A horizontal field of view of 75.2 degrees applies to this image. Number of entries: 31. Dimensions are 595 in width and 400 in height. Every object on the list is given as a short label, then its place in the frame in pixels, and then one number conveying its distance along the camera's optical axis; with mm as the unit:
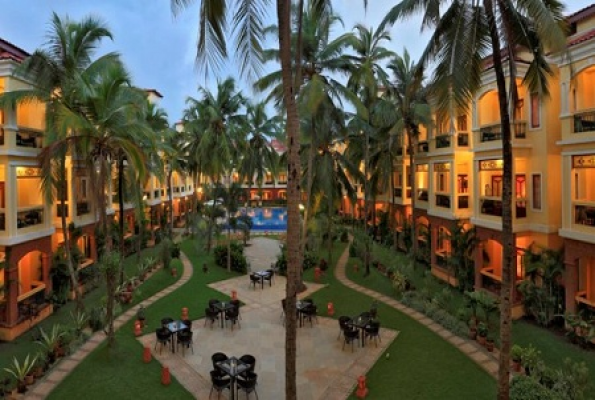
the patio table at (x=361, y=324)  13359
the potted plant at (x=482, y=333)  12712
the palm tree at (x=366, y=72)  17562
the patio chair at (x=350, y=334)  12812
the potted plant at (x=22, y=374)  10367
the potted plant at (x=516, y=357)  10961
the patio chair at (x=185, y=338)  12734
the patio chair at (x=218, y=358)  10980
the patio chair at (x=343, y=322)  13531
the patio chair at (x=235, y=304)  15425
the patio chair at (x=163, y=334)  12859
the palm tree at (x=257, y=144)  28578
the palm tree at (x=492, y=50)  8391
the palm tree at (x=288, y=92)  8031
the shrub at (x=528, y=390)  8203
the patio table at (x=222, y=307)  15289
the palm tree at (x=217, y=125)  23375
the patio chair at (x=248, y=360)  10804
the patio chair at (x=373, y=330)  13180
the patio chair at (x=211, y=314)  15281
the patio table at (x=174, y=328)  13000
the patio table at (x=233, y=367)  10012
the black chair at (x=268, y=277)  20562
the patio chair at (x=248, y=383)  9930
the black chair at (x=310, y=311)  15133
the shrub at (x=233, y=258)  23780
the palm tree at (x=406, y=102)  20688
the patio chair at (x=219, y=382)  10048
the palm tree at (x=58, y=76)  13586
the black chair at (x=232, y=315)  14961
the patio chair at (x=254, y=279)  20297
